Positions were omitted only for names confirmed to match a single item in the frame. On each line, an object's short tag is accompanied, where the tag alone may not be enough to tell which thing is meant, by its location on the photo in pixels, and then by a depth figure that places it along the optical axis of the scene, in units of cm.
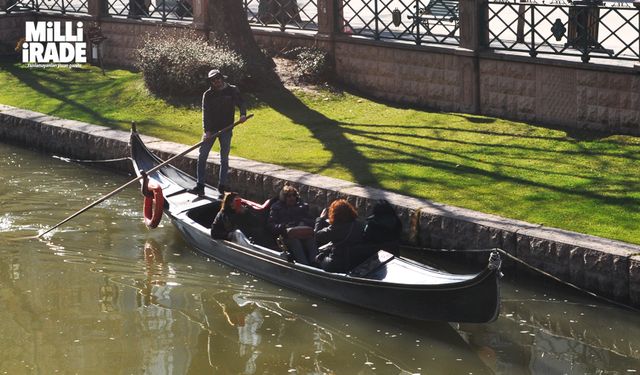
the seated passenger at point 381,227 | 1244
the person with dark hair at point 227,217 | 1384
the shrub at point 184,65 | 2086
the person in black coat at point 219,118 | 1552
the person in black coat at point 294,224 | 1292
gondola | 1140
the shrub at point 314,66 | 2123
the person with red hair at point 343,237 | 1247
